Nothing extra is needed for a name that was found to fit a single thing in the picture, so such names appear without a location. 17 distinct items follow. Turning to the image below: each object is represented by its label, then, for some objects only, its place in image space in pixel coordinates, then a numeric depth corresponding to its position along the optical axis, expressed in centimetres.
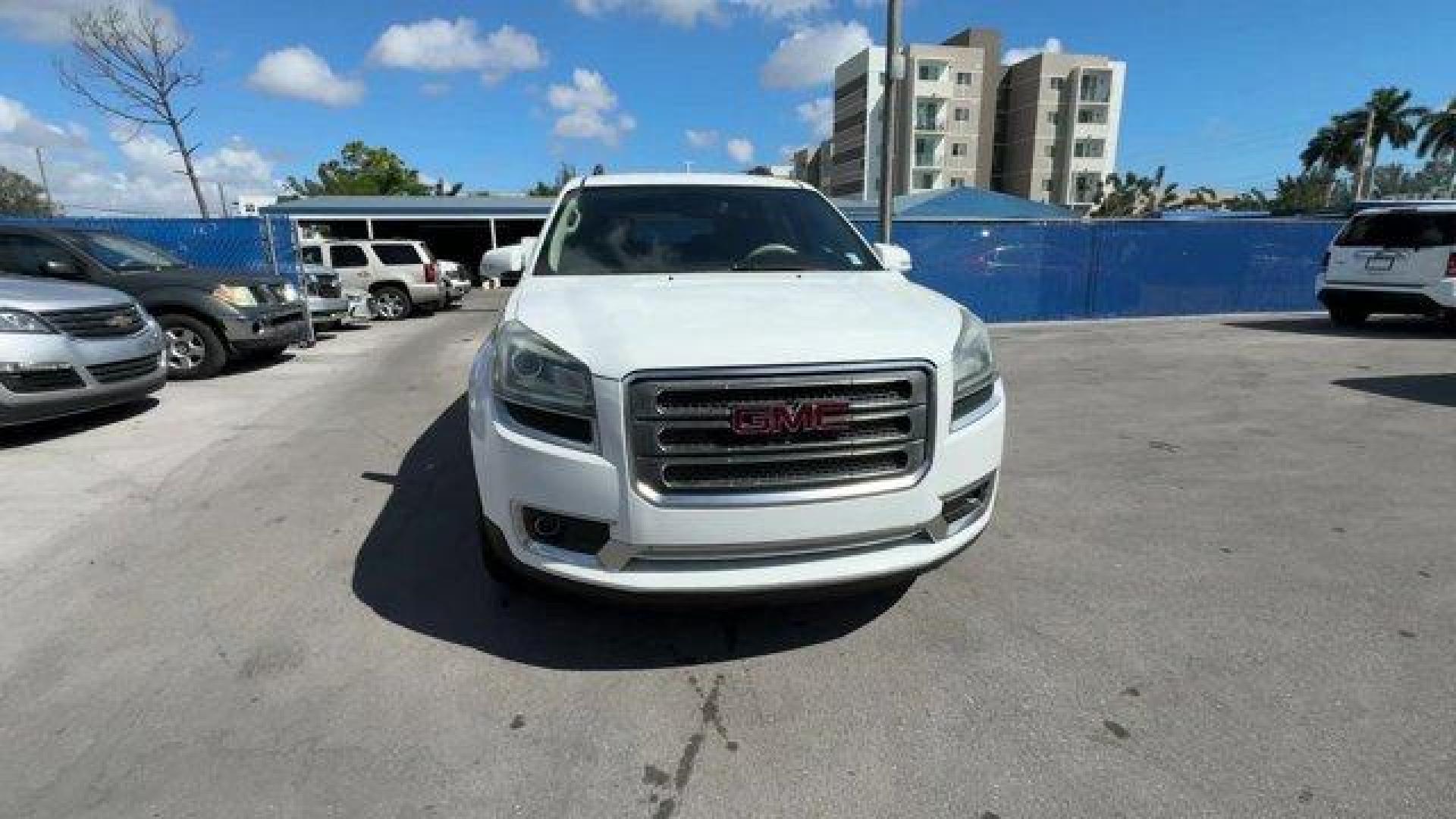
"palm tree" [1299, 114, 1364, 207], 6178
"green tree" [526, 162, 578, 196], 7585
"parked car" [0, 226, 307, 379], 803
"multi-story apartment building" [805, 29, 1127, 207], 7288
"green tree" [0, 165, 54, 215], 6153
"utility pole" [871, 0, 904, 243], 1034
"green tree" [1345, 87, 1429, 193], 5800
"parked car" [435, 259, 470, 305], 2120
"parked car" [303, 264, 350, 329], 1370
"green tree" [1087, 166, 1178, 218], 7356
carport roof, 3450
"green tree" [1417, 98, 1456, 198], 5538
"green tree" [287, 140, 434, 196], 5984
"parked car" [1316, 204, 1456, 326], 1050
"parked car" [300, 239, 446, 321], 1816
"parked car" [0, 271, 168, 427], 558
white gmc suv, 240
